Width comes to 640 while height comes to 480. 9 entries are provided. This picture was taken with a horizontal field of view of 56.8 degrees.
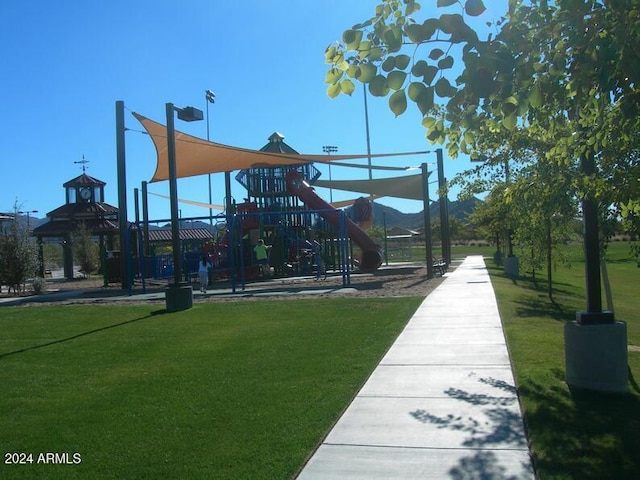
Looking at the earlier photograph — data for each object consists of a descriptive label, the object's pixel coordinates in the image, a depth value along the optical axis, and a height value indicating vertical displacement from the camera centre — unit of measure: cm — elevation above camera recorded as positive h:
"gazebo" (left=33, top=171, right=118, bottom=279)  3619 +297
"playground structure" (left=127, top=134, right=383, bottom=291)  2566 +79
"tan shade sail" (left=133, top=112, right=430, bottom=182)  2122 +375
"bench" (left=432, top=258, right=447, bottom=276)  2192 -88
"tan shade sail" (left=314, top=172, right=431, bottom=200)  2802 +298
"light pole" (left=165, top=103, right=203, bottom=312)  1357 +81
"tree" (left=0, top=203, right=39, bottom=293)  2148 +26
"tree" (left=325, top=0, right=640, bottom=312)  337 +107
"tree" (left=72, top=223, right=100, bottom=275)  3441 +60
